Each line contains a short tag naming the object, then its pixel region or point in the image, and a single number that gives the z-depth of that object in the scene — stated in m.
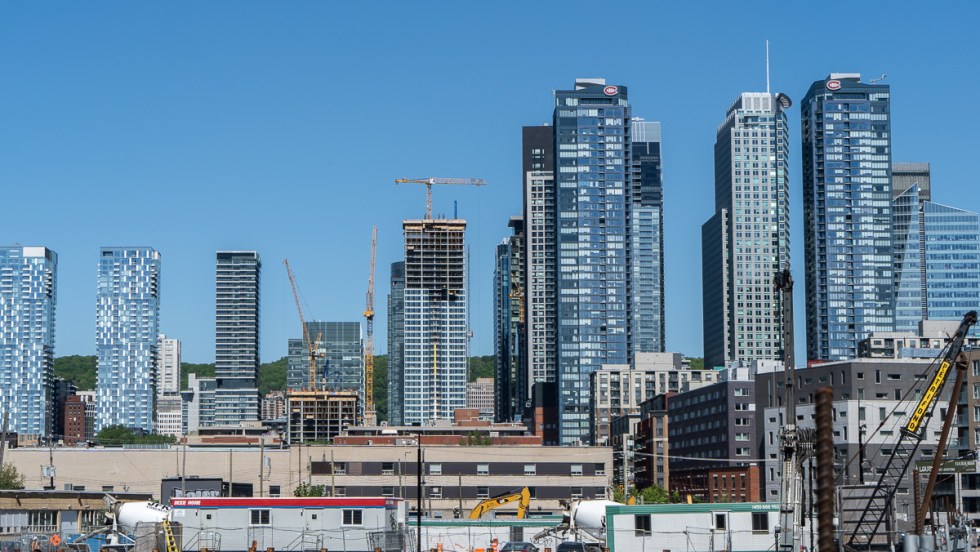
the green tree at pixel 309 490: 168.25
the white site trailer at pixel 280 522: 80.69
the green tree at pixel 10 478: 172.12
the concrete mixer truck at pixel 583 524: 88.38
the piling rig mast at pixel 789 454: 79.25
